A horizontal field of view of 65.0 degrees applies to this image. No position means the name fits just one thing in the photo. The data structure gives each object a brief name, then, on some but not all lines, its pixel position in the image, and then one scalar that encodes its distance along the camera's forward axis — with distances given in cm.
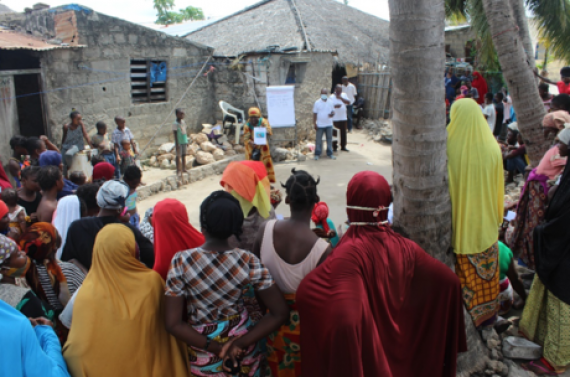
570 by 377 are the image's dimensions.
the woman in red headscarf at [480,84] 1212
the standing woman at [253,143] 863
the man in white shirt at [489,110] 951
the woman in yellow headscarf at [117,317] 215
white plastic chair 1157
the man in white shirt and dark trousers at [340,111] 1122
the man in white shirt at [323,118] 1073
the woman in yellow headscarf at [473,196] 299
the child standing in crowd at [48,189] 367
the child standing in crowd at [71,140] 774
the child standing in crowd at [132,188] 417
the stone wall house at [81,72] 862
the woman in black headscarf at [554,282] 305
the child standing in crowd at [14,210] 347
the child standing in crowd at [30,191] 386
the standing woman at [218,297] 221
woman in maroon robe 205
